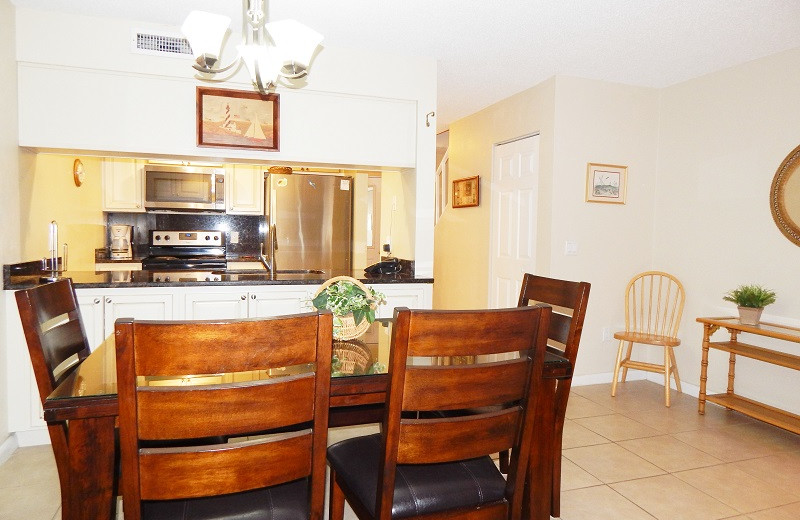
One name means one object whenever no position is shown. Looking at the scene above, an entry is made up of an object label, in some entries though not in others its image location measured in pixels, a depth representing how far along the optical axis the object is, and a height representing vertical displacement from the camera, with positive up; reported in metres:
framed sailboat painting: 3.24 +0.76
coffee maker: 4.66 -0.09
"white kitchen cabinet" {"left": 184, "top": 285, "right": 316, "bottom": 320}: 3.04 -0.42
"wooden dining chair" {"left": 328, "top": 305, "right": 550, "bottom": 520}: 1.22 -0.48
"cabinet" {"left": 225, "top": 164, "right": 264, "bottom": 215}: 4.91 +0.44
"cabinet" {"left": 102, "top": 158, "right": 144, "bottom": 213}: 4.48 +0.42
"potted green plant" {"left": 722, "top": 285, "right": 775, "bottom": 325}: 3.22 -0.38
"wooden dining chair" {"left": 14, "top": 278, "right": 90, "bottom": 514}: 1.45 -0.34
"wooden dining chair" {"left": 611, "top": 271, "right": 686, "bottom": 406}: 3.79 -0.62
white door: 4.38 +0.21
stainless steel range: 4.75 -0.17
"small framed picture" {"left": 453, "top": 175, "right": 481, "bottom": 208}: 5.27 +0.50
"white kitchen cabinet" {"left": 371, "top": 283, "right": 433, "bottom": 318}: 3.38 -0.41
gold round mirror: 3.22 +0.30
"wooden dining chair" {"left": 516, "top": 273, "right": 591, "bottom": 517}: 1.92 -0.32
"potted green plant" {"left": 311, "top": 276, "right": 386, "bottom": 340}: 1.85 -0.25
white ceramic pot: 3.22 -0.47
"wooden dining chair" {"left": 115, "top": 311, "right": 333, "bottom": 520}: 1.05 -0.39
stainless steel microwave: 4.56 +0.42
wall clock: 3.89 +0.47
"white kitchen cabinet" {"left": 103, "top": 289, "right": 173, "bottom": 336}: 2.89 -0.43
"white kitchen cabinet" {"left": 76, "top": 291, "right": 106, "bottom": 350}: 2.84 -0.48
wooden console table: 2.96 -0.70
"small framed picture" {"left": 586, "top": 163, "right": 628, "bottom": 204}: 4.12 +0.47
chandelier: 1.87 +0.73
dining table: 1.26 -0.49
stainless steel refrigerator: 4.93 +0.14
